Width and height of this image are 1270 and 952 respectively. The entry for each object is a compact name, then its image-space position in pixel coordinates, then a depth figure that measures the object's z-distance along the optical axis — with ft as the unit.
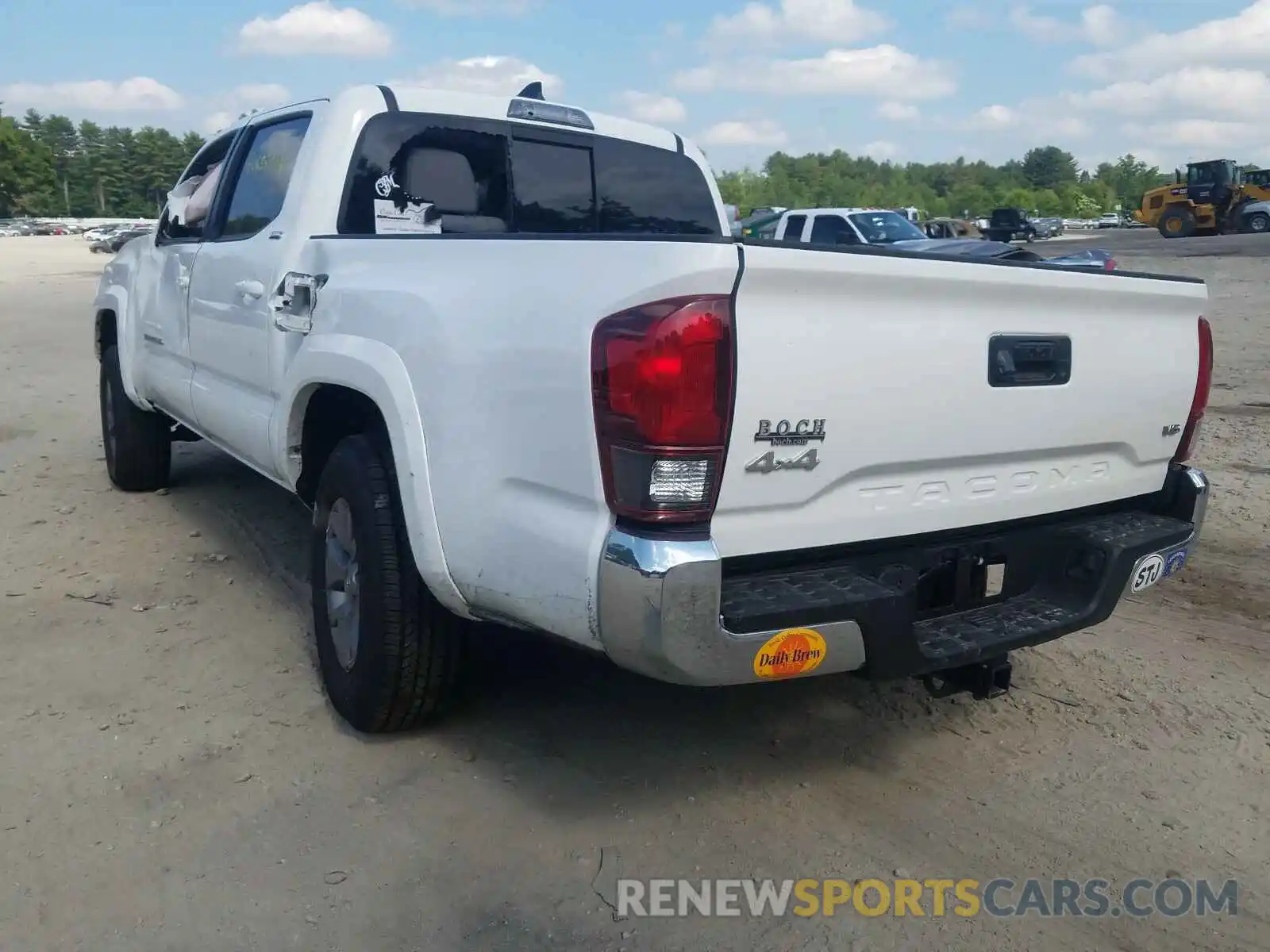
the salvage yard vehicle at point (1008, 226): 130.21
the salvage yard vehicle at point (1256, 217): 117.91
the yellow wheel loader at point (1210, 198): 122.64
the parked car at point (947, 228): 104.94
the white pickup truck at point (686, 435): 7.84
